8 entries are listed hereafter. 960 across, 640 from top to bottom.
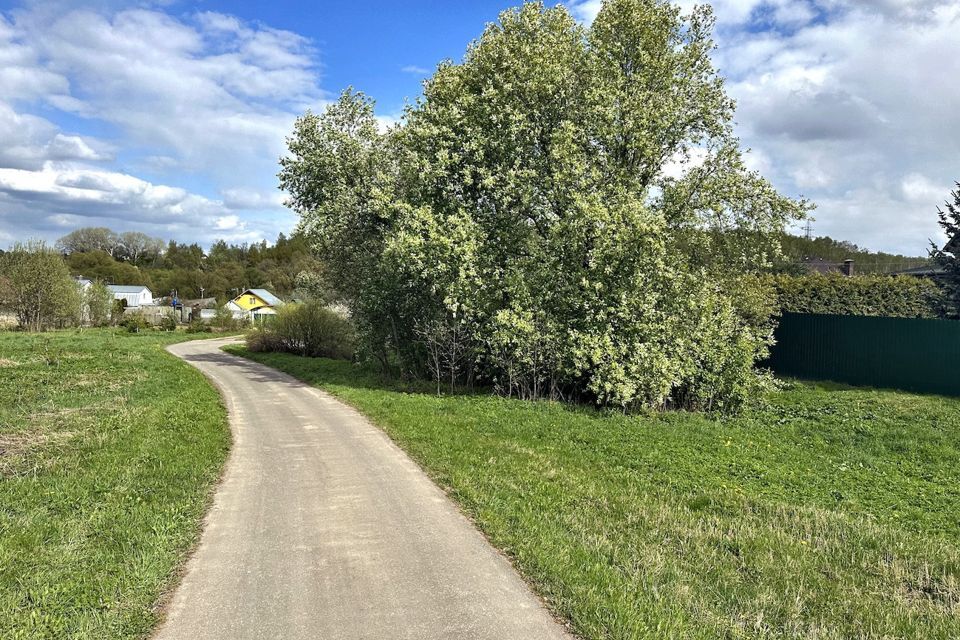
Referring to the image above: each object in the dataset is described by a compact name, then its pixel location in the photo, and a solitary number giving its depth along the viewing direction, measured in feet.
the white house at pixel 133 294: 257.55
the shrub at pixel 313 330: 91.20
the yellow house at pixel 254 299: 248.93
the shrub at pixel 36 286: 130.72
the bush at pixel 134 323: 150.20
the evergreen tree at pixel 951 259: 89.25
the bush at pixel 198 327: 158.16
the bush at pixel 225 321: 163.63
